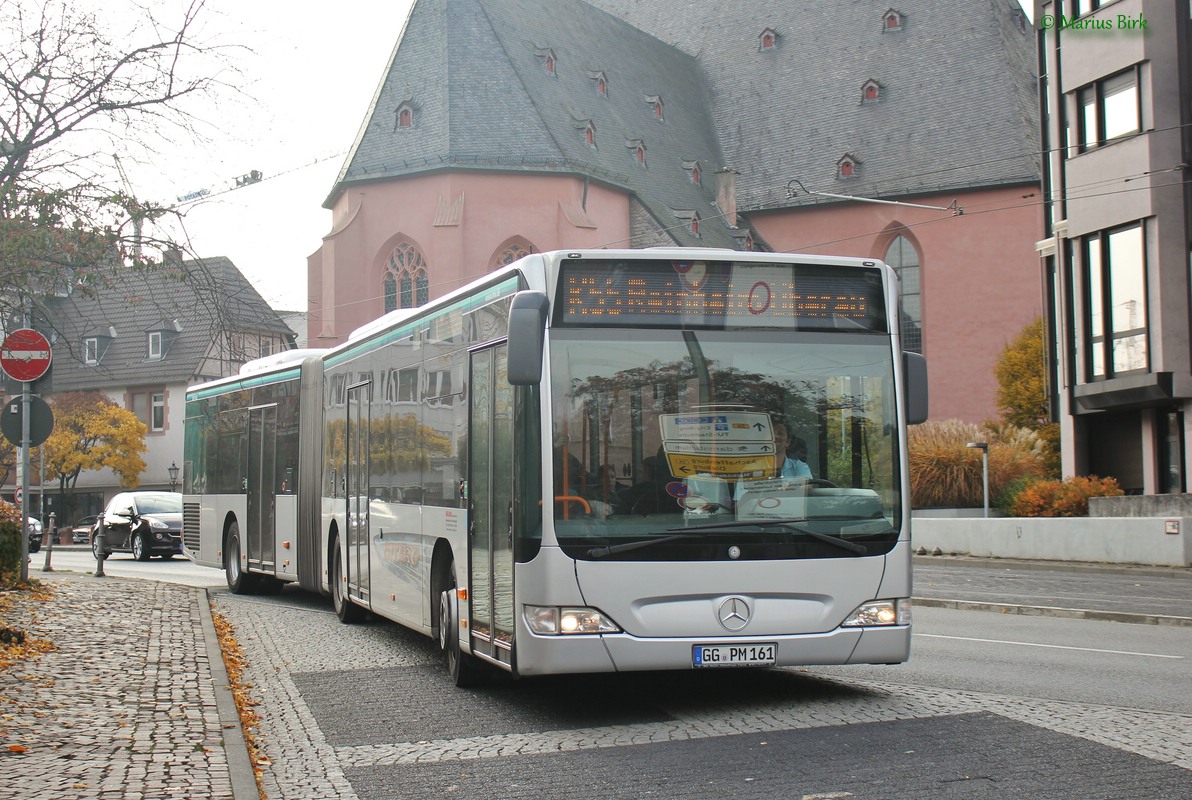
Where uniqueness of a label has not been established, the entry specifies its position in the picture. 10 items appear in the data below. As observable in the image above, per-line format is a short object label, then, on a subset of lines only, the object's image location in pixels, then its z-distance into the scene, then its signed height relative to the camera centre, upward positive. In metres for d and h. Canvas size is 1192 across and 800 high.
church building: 48.28 +11.45
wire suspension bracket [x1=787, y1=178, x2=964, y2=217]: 56.47 +10.68
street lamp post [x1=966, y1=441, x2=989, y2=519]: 28.95 -0.05
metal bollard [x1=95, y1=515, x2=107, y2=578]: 22.33 -1.31
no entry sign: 14.62 +1.17
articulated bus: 8.20 -0.01
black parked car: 31.53 -1.27
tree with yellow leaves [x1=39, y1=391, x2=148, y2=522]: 58.19 +1.15
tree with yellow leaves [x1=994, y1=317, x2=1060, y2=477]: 37.97 +2.05
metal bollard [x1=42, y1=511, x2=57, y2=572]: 25.09 -1.66
